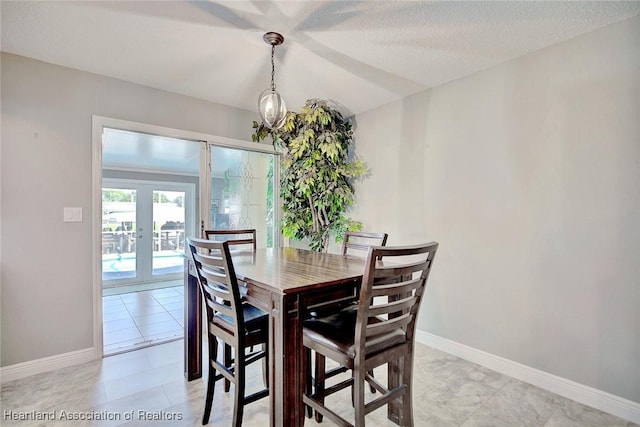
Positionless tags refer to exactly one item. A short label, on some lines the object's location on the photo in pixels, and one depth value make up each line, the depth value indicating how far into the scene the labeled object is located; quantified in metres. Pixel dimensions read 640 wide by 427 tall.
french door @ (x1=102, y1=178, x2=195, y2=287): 5.34
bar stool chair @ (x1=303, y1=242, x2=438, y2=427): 1.29
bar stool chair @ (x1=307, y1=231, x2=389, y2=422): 1.64
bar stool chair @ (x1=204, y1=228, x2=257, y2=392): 1.65
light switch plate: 2.51
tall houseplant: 3.23
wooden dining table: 1.38
